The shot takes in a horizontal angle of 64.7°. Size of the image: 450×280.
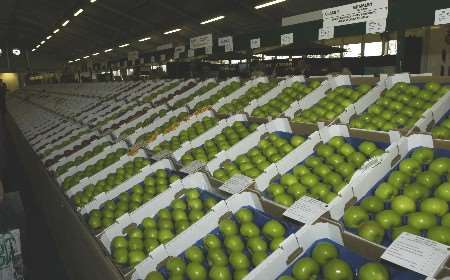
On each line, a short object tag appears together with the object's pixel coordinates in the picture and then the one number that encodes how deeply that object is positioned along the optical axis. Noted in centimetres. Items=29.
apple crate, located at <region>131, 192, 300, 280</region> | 190
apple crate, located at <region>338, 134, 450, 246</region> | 159
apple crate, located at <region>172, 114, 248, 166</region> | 326
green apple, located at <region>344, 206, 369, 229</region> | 170
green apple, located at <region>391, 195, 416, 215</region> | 165
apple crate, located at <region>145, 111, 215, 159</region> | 372
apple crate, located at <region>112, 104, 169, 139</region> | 474
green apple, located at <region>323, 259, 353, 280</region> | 141
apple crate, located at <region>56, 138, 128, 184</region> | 386
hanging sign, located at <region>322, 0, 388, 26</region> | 233
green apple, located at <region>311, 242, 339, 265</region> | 154
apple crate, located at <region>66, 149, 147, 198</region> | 334
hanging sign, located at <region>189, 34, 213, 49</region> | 448
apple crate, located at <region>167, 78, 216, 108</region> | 539
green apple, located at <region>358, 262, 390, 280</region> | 134
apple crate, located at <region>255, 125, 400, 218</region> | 227
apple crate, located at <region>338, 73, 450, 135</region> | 228
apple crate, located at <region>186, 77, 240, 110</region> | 477
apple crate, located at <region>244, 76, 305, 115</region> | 374
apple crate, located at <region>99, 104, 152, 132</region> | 529
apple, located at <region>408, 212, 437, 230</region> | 153
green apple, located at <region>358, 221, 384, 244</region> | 155
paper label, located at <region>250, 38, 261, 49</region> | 366
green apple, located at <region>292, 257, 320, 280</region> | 150
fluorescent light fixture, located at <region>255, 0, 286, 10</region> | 1225
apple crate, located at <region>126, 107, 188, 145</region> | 424
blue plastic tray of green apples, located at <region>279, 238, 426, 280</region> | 134
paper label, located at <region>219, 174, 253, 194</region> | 218
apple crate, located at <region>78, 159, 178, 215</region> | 286
